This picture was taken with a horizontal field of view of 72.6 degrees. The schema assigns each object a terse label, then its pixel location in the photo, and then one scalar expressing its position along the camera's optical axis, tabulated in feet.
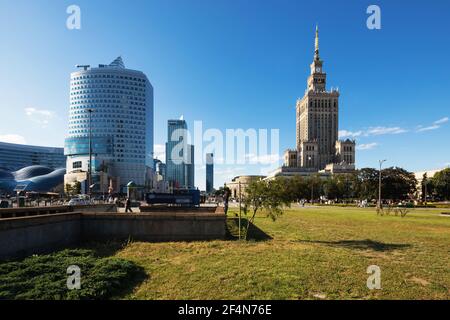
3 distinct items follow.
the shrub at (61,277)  22.84
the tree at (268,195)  51.93
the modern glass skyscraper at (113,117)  491.31
